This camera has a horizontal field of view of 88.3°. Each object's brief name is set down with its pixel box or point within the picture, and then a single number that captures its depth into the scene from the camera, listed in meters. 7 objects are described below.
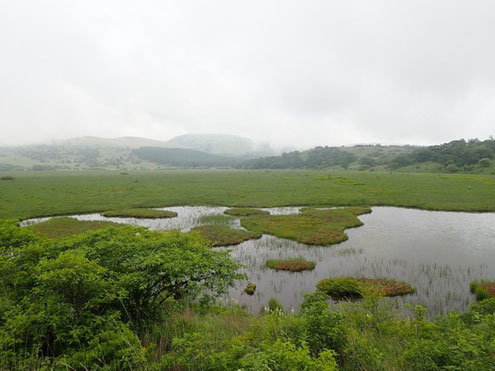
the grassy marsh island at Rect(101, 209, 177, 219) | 36.91
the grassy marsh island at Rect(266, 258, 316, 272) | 18.66
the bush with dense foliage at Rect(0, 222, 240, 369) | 6.07
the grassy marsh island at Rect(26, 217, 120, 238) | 27.38
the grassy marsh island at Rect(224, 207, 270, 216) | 38.27
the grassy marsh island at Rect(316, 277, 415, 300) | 14.39
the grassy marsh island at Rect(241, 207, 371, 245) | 25.76
